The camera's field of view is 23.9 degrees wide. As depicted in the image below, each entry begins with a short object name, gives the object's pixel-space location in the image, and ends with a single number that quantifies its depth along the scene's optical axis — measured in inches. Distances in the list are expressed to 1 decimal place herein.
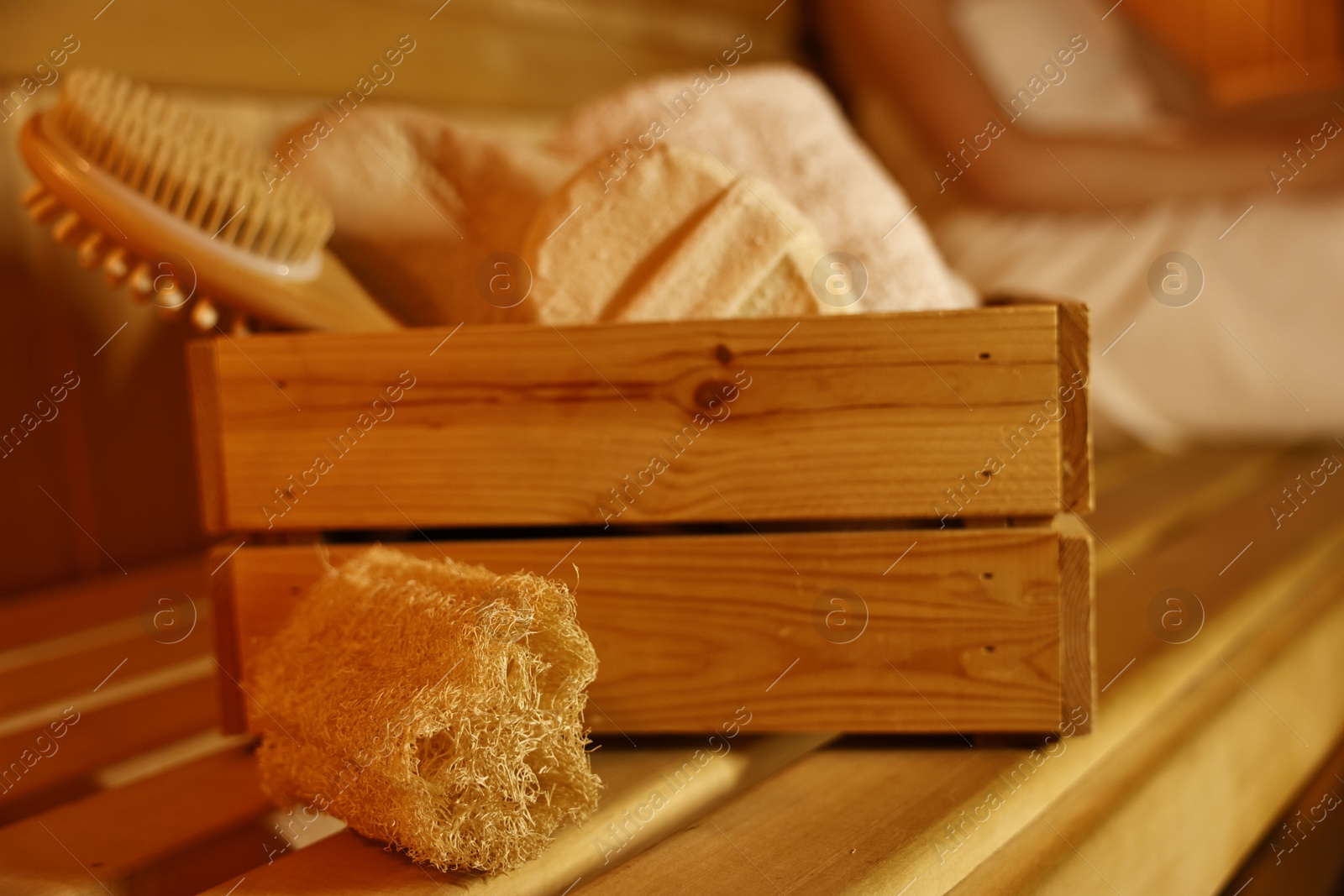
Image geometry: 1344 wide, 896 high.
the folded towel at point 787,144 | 49.7
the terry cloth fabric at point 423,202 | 46.3
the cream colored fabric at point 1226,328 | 66.1
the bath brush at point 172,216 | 43.1
